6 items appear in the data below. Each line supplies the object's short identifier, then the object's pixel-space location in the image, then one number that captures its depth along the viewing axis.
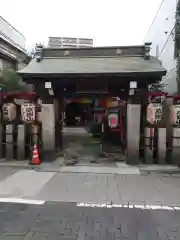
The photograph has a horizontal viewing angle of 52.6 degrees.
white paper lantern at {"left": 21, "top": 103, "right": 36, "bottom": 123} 6.99
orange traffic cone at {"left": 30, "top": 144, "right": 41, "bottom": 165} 6.66
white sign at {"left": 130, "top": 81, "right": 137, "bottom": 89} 6.74
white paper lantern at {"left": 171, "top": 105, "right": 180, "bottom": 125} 6.70
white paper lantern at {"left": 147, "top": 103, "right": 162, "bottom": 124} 6.76
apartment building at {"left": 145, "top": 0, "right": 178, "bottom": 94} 11.30
